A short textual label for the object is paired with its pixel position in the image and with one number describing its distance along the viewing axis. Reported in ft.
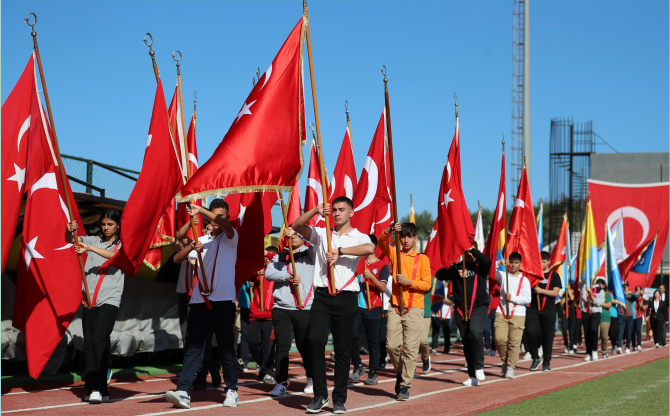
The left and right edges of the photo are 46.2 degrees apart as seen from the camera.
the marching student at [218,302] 28.81
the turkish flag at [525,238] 46.55
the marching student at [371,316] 40.75
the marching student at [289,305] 32.58
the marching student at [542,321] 48.39
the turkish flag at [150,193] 27.94
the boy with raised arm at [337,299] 27.63
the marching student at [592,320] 60.03
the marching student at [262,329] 38.58
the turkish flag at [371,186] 41.31
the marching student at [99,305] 29.60
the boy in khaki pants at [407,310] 32.12
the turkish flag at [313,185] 46.01
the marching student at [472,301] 39.58
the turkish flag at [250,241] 31.19
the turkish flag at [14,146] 26.76
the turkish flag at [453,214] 39.24
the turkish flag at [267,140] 26.30
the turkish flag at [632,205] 104.71
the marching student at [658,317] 81.46
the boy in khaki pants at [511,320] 43.55
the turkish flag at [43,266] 28.84
